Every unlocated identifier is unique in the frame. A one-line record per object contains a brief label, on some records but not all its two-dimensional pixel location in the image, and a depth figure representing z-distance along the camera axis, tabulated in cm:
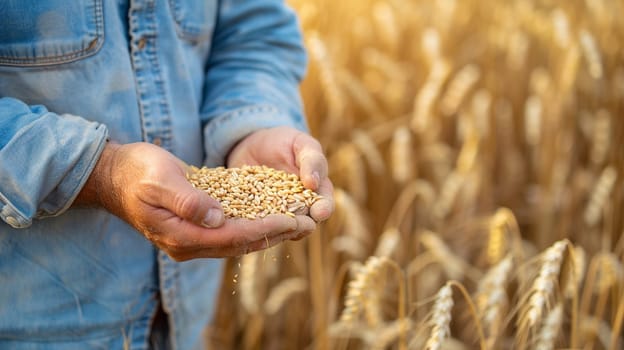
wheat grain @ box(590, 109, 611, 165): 178
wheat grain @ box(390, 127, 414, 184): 163
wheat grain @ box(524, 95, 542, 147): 172
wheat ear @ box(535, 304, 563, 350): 90
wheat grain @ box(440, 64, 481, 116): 188
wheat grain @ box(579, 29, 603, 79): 153
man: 72
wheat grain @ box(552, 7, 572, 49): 174
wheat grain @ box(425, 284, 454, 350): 76
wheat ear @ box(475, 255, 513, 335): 97
